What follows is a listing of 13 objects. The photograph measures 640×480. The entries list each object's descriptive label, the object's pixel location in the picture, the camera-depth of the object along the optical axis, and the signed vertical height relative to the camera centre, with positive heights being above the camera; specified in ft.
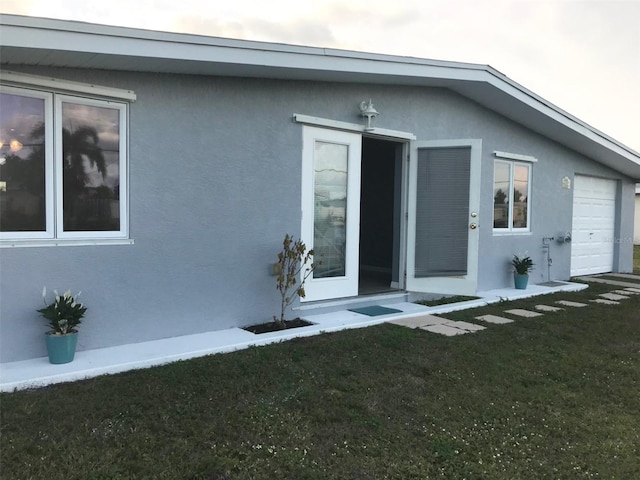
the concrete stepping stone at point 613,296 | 25.25 -3.65
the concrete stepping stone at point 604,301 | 23.67 -3.67
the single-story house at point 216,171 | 12.84 +1.63
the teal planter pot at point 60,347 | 12.49 -3.36
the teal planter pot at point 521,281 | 26.63 -3.04
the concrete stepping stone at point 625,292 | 26.86 -3.61
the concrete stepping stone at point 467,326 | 17.81 -3.79
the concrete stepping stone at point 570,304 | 22.98 -3.69
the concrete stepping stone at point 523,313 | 20.52 -3.75
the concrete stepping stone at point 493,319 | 19.21 -3.77
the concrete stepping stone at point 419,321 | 18.20 -3.75
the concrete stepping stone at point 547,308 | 21.65 -3.72
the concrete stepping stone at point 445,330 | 17.10 -3.79
